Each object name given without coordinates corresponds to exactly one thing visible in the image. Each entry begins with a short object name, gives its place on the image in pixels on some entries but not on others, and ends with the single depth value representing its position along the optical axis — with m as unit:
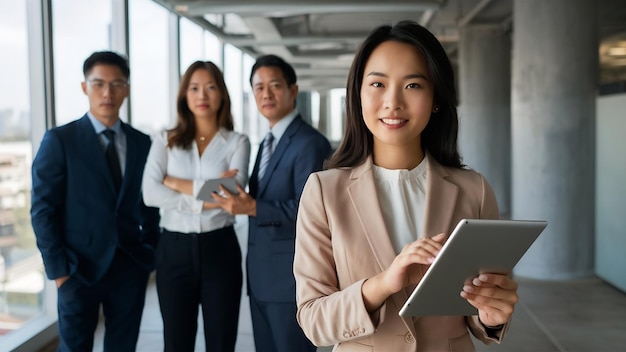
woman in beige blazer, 1.43
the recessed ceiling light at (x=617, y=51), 8.21
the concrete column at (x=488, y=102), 11.84
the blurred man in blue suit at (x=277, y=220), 2.74
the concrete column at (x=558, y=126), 6.25
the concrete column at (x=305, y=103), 26.05
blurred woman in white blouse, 2.95
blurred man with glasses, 2.86
